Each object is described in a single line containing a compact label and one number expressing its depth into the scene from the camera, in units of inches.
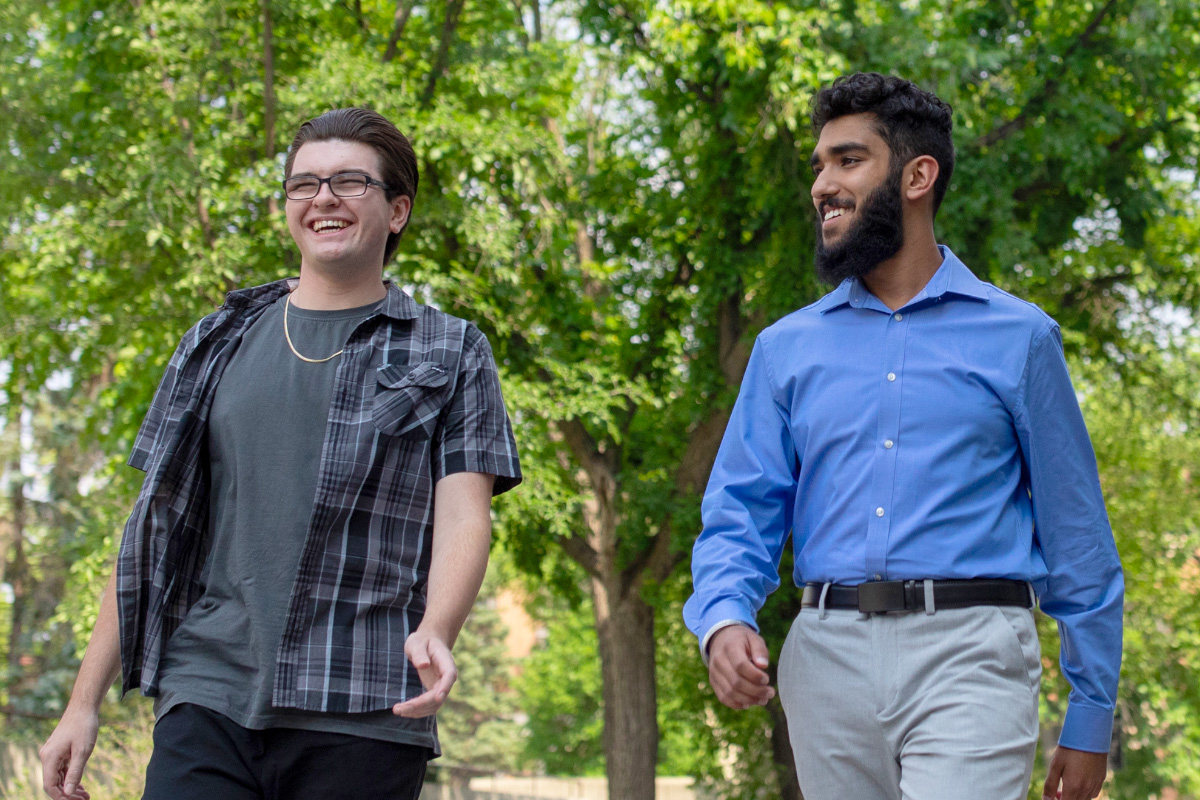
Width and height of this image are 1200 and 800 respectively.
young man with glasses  87.7
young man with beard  97.5
